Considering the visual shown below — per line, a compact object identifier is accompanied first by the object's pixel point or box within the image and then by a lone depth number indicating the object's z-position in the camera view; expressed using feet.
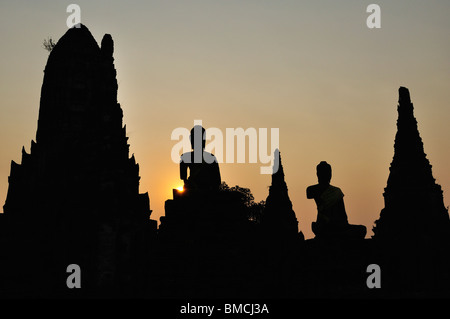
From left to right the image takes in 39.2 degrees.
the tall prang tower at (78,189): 67.97
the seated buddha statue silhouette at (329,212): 60.49
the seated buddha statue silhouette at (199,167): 69.97
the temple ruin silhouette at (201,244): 62.64
